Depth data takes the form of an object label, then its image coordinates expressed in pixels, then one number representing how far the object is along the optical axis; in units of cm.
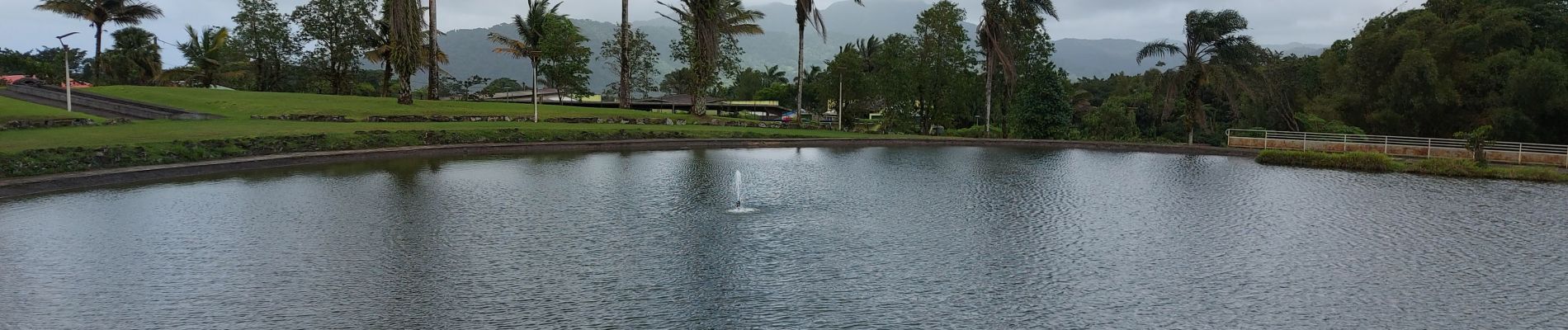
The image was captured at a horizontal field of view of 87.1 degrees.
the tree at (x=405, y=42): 3603
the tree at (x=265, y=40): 5288
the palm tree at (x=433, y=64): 3812
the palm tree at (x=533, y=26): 5094
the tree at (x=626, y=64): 4253
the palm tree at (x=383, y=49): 4621
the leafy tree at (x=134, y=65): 5147
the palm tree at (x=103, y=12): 4525
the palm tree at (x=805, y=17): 4378
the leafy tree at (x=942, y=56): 4547
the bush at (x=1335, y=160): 2153
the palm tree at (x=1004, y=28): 4031
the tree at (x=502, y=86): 8450
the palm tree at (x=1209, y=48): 3166
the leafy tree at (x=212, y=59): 5159
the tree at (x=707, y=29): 4141
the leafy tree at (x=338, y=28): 5202
